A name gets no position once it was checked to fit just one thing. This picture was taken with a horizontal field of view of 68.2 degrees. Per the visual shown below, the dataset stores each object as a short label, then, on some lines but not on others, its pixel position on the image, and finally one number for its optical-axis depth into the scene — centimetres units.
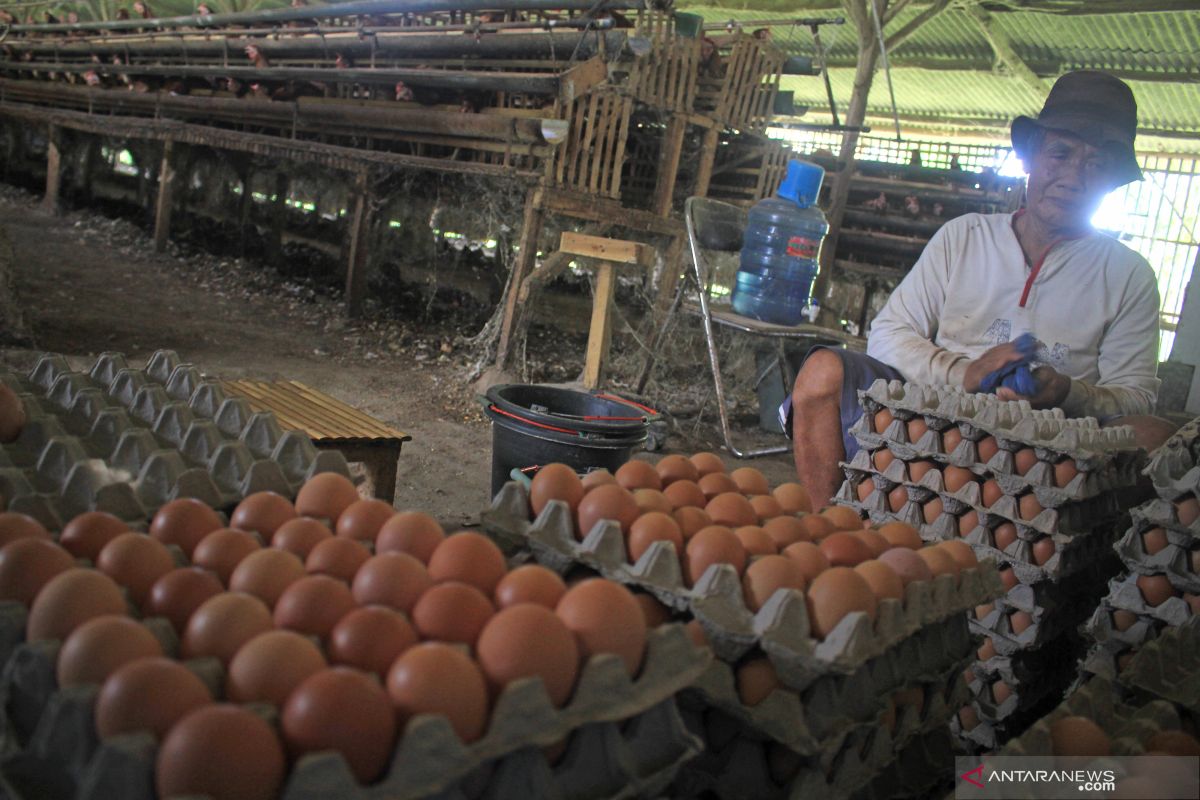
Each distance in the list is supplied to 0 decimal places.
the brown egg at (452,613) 115
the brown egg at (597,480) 175
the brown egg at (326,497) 157
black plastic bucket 321
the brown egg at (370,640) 108
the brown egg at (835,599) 138
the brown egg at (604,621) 116
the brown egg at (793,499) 196
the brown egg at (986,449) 227
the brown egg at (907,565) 161
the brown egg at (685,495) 181
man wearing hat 296
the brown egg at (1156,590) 207
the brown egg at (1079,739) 140
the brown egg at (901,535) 181
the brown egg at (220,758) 87
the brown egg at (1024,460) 221
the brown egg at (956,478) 231
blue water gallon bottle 615
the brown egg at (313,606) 114
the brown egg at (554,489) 166
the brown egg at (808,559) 153
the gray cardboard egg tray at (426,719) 89
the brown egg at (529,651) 108
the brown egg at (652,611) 144
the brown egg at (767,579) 143
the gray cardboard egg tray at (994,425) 216
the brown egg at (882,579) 149
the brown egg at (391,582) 121
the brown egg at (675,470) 194
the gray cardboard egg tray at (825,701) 131
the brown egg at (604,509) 160
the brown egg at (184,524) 139
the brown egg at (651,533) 152
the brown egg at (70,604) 105
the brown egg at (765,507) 184
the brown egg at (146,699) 92
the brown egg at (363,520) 148
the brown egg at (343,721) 95
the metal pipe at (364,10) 643
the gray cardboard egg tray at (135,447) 160
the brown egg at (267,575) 121
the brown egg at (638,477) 186
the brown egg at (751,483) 202
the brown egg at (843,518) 187
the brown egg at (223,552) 130
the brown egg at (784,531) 166
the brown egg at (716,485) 190
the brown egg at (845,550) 163
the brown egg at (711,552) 148
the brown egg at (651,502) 166
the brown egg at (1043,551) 218
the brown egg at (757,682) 135
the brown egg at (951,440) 234
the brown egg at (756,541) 158
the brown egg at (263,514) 148
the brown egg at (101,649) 98
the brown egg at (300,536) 139
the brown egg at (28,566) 114
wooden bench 261
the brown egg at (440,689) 100
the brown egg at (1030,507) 221
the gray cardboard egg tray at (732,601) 131
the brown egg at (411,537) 138
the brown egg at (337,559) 130
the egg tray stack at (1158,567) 203
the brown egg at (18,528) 125
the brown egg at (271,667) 101
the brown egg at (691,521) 161
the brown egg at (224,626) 108
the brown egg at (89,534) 131
